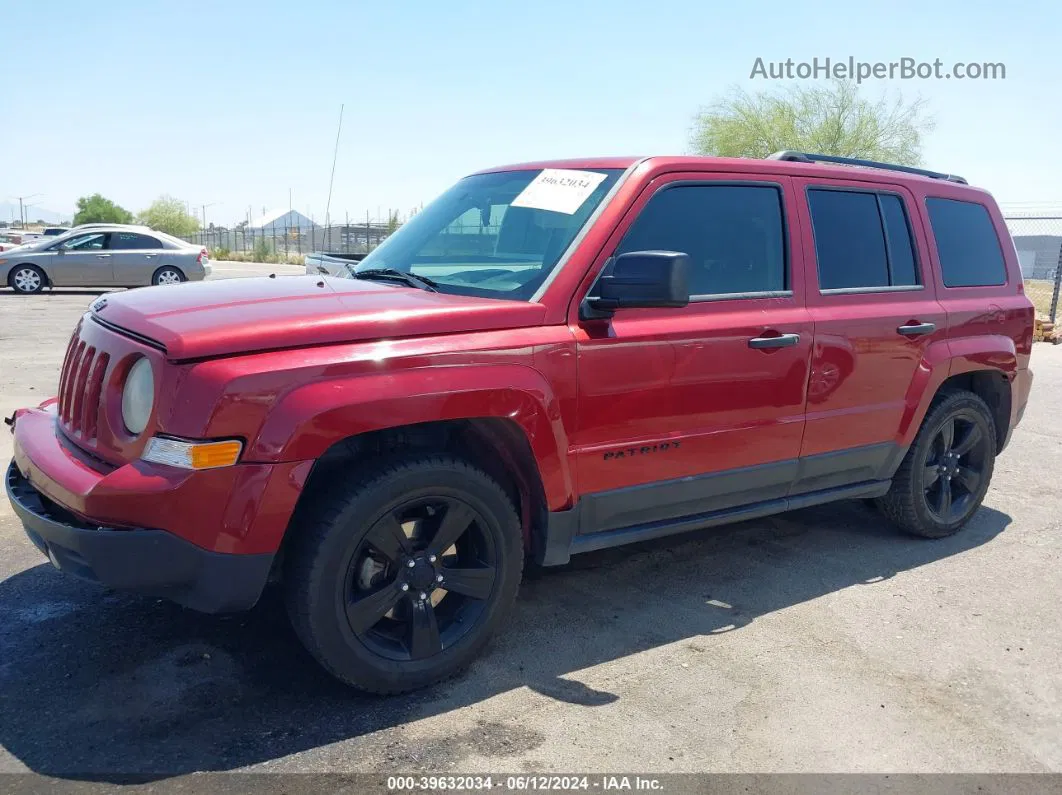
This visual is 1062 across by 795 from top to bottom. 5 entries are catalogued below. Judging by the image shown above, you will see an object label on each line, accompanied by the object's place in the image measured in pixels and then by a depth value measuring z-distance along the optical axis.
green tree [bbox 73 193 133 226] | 81.75
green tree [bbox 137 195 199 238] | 80.00
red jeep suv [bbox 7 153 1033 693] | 2.75
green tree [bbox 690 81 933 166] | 25.75
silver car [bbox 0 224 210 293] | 18.38
